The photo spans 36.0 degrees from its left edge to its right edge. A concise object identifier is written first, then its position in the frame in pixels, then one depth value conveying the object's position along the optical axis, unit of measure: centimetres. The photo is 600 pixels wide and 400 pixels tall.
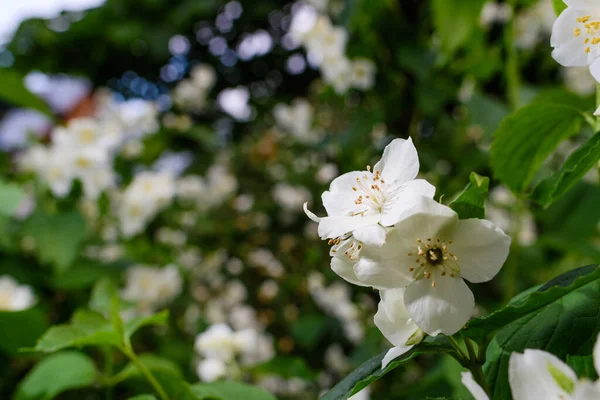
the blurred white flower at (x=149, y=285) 74
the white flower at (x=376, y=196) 21
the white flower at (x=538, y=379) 18
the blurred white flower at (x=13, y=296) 55
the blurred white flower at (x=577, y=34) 22
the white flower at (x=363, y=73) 57
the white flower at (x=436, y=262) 20
